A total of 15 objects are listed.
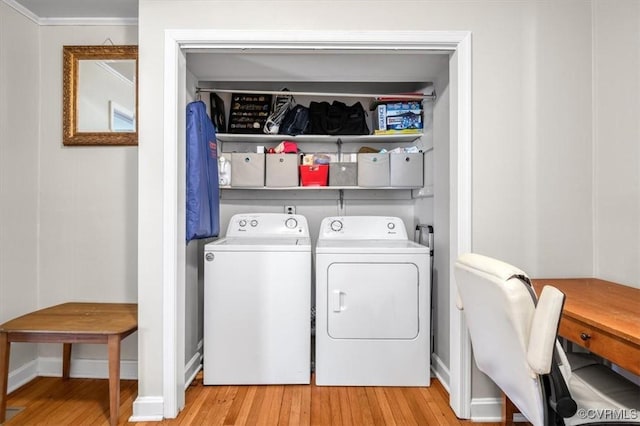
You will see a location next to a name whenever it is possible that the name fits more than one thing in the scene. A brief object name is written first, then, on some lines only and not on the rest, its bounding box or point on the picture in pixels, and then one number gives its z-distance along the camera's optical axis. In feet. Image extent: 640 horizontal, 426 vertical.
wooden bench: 5.74
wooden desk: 3.51
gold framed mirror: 7.70
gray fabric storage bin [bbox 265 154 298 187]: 8.53
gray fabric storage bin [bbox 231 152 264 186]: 8.46
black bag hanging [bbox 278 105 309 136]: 8.66
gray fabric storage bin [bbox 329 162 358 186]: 8.68
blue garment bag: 6.63
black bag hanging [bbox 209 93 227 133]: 8.64
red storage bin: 8.64
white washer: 7.20
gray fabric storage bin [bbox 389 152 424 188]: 8.52
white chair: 3.44
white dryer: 7.17
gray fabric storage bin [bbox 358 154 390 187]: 8.54
